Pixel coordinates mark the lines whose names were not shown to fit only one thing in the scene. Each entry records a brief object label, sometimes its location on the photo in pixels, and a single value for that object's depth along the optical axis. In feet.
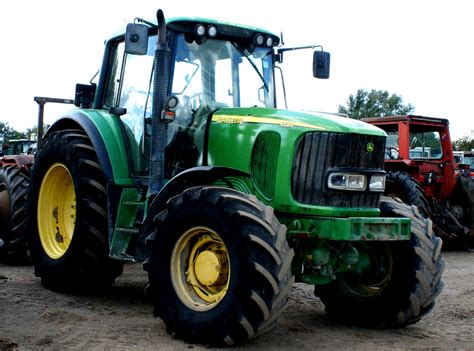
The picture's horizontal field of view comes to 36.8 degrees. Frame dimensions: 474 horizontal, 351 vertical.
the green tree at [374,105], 170.01
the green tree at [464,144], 151.84
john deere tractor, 17.24
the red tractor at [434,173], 41.19
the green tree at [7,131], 186.66
